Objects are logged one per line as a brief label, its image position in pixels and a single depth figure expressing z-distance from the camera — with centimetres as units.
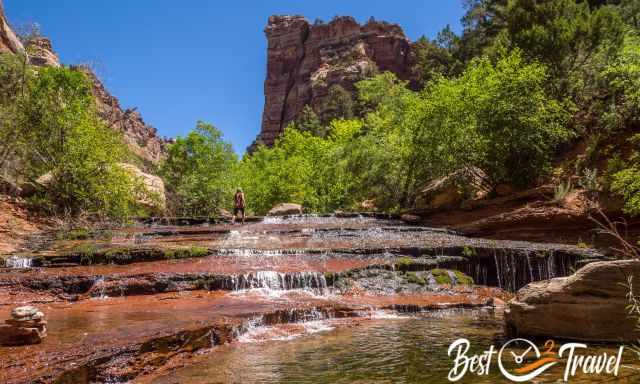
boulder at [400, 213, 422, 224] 2205
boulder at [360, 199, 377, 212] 3076
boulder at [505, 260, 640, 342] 667
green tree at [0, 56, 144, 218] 1817
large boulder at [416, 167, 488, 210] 2173
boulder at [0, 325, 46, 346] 585
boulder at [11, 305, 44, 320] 593
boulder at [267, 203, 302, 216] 2881
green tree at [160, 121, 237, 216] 3628
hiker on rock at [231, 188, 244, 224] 2202
